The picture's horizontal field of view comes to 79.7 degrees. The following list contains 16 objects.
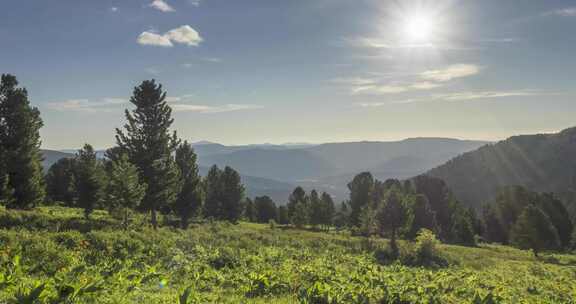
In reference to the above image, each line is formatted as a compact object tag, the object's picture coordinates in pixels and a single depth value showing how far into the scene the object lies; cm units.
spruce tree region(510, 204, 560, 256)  5891
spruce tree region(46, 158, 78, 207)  6661
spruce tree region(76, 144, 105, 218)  4262
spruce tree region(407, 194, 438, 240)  7831
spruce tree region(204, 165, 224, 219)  7897
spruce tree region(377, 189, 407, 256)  4769
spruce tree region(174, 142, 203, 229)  5572
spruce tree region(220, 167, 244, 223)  7894
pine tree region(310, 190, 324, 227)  8394
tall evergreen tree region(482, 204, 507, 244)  9376
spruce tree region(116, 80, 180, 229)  3897
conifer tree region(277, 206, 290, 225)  10062
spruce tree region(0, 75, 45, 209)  3700
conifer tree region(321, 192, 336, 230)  8500
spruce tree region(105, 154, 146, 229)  3434
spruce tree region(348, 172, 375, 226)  8500
